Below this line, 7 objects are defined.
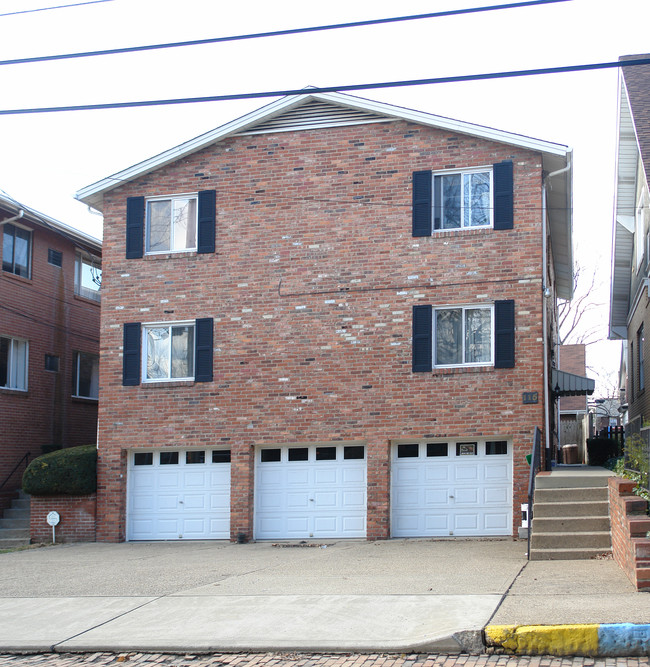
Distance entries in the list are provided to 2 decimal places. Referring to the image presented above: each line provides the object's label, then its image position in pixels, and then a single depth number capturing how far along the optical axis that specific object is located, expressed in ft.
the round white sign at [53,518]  64.39
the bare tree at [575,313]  142.61
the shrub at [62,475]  64.28
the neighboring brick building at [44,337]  74.74
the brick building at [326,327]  59.47
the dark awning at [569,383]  69.97
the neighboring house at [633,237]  59.21
